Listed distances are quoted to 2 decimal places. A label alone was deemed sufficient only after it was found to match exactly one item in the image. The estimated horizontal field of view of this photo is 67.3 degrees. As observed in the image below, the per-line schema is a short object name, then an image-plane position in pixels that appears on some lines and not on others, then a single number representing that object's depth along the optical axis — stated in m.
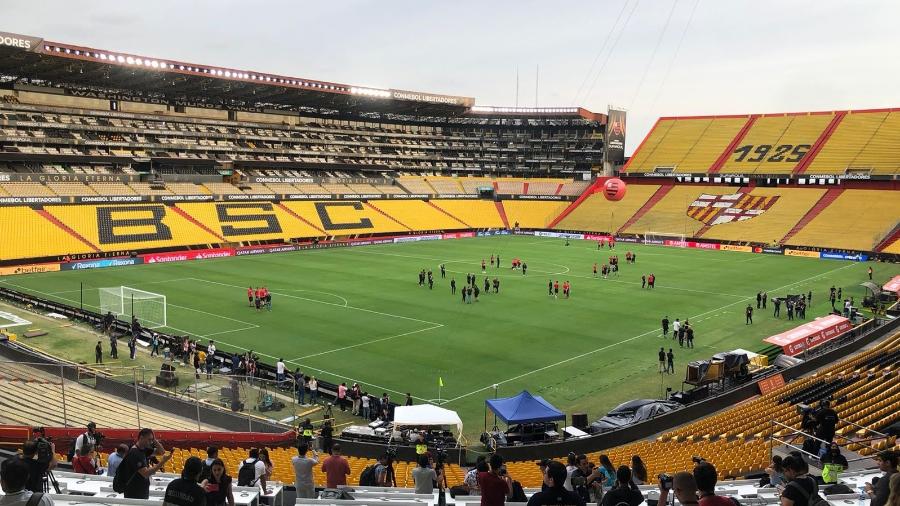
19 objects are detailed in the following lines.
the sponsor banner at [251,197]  76.50
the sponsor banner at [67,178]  63.41
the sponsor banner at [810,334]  27.45
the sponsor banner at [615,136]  105.75
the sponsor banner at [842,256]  62.66
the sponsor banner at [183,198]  70.38
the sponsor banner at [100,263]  52.72
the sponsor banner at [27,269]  49.35
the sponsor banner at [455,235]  84.11
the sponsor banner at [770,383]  23.56
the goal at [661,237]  77.47
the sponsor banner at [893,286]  38.38
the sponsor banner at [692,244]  73.06
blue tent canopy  18.91
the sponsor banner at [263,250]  63.72
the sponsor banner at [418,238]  77.93
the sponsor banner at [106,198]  64.19
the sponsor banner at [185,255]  57.26
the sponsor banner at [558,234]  85.15
